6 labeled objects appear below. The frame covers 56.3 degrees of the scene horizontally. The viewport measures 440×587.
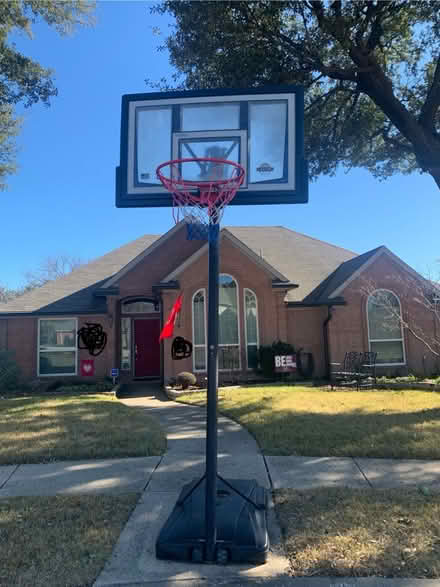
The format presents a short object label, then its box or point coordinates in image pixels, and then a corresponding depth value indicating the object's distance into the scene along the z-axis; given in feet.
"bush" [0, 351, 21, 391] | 48.70
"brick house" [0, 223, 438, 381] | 50.80
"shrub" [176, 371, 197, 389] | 45.57
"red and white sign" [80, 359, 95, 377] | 53.47
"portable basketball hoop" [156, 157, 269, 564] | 11.63
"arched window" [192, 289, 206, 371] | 50.24
